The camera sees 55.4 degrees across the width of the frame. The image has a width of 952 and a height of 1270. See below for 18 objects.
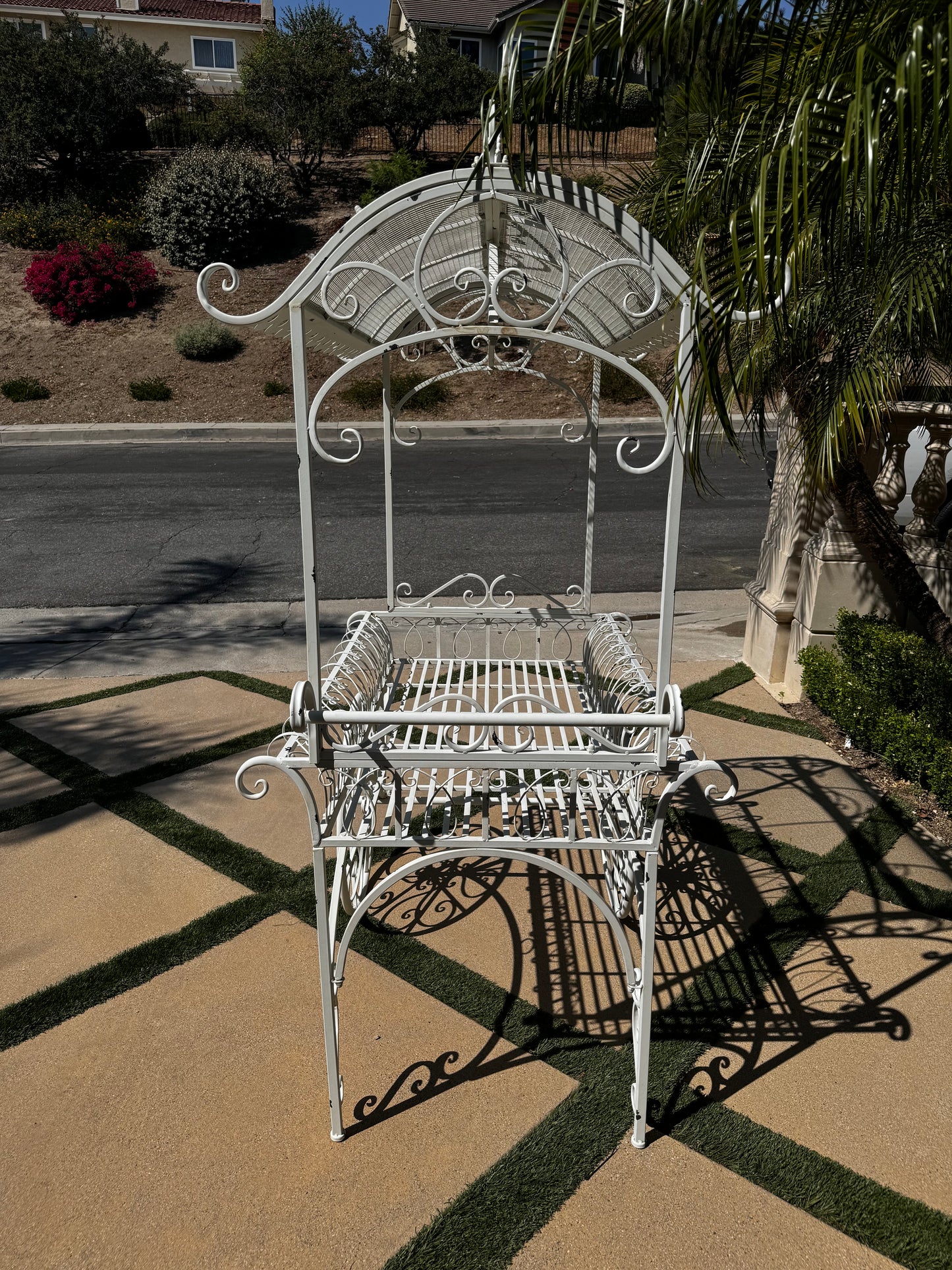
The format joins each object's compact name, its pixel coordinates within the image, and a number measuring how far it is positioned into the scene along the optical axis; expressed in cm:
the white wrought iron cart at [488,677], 242
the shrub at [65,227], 2362
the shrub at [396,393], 1811
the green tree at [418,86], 2745
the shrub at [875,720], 441
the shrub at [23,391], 1869
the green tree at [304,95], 2645
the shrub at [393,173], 2447
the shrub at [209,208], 2302
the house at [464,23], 3569
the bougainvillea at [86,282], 2194
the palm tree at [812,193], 204
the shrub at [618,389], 1894
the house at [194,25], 3609
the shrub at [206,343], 2019
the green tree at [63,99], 2486
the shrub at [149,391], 1867
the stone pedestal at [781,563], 574
